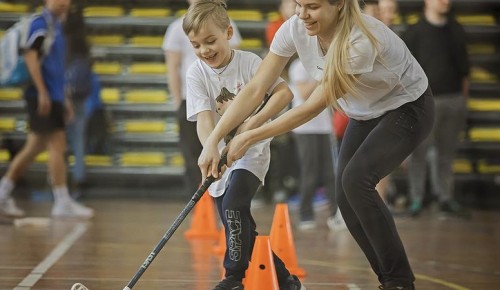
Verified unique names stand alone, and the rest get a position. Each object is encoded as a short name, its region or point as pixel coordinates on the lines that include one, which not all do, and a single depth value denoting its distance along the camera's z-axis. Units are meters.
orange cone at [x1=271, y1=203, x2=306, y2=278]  8.71
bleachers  17.00
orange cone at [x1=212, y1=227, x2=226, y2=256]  10.13
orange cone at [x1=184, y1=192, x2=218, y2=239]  11.62
